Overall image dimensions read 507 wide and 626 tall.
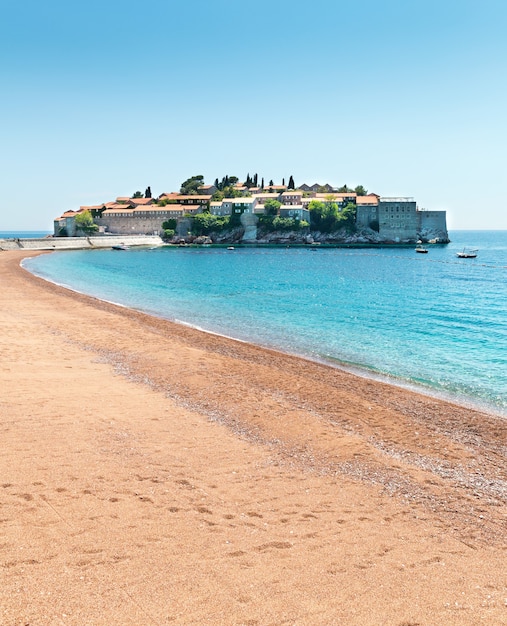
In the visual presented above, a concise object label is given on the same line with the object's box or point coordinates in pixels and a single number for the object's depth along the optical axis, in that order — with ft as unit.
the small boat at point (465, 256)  315.19
